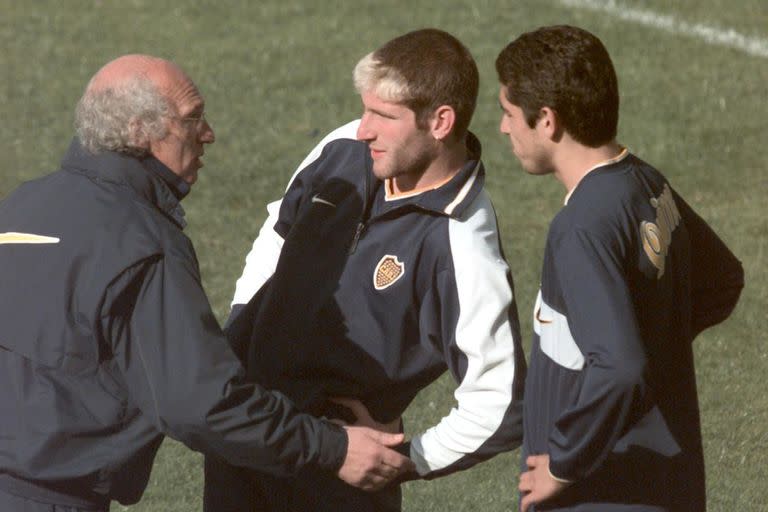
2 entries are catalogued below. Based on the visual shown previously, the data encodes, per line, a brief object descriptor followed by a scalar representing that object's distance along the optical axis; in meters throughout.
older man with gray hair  10.73
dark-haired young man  10.03
